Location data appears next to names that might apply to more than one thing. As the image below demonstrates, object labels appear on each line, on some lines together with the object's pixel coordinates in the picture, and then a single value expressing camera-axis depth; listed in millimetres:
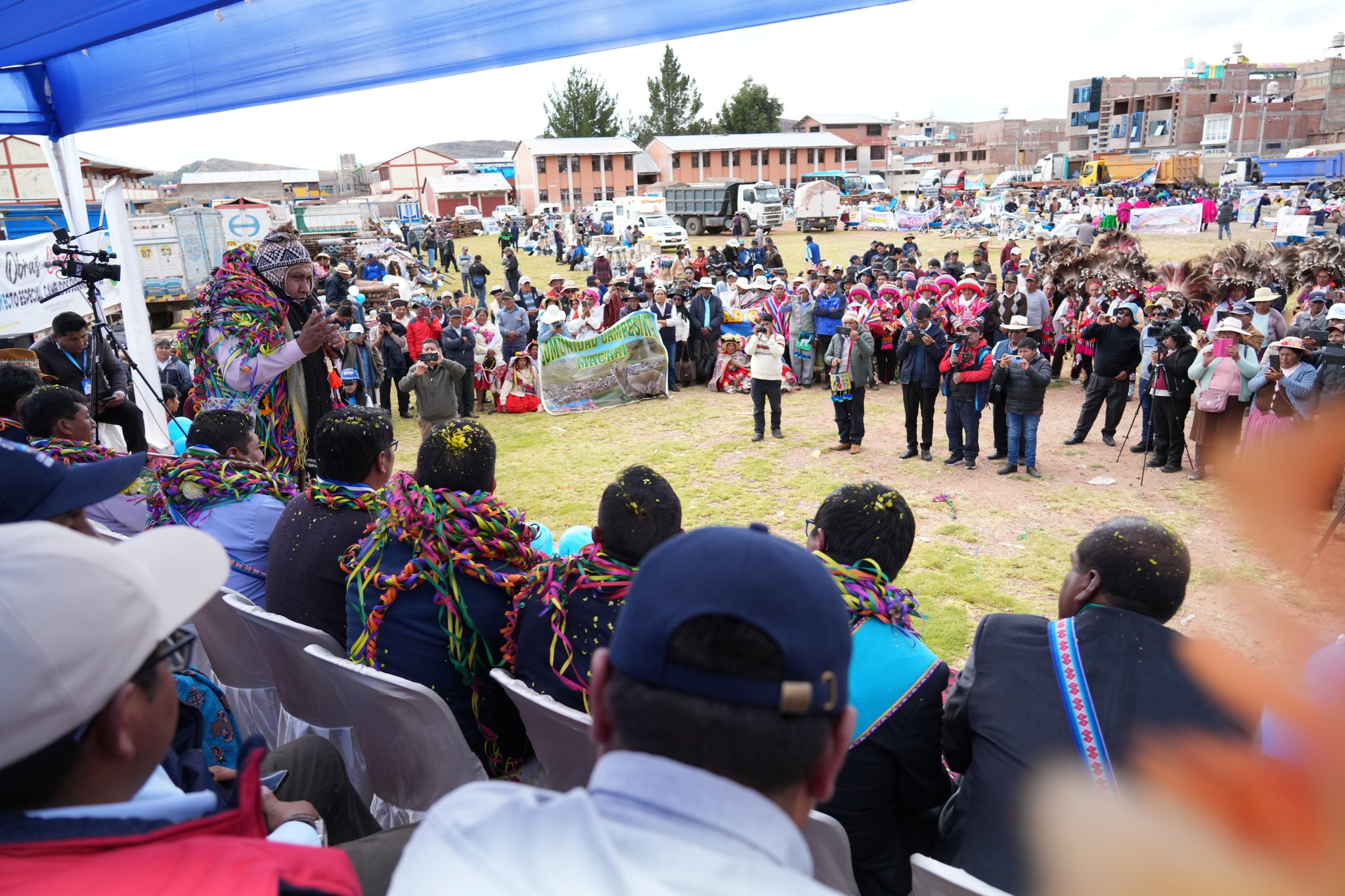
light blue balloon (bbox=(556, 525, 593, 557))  4035
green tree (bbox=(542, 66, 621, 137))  76688
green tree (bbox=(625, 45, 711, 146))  78663
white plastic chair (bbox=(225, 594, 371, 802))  2680
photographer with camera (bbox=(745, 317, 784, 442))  9805
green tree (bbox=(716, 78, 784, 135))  73562
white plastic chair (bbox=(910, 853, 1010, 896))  1583
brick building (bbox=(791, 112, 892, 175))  71938
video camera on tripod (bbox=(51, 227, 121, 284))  6000
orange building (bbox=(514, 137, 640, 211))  58969
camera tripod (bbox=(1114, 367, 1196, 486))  8414
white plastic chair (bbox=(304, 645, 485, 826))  2344
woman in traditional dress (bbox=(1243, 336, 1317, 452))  6898
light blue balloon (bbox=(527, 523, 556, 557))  4090
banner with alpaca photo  12367
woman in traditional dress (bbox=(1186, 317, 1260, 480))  7703
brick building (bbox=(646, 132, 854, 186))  61125
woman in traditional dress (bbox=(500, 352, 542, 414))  12391
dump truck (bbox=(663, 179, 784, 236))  36812
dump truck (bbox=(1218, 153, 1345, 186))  43812
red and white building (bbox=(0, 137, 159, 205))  25359
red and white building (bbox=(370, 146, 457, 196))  78250
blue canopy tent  3365
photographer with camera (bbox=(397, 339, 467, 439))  9430
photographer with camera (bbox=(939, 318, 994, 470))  8438
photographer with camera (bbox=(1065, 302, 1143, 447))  8977
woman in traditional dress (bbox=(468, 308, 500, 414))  12398
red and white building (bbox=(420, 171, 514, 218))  57562
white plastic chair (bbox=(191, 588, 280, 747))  3129
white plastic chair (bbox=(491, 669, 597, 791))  2168
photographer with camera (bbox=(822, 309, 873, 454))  9086
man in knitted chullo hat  4062
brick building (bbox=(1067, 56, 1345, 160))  56531
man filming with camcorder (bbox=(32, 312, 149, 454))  6418
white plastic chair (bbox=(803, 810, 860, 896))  1890
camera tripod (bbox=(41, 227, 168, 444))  6021
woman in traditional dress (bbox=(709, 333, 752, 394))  13305
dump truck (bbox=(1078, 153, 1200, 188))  48062
